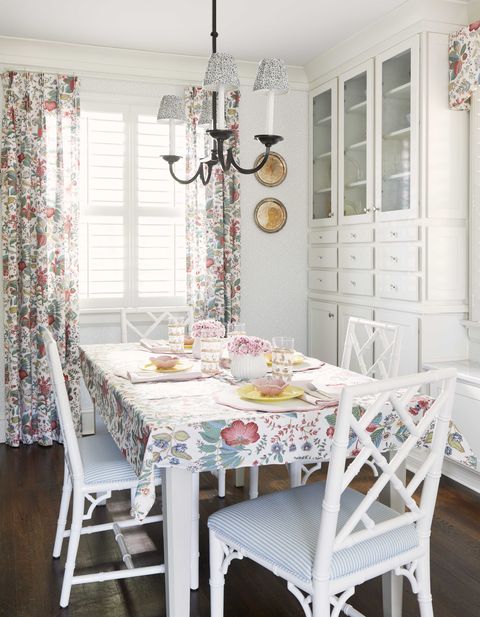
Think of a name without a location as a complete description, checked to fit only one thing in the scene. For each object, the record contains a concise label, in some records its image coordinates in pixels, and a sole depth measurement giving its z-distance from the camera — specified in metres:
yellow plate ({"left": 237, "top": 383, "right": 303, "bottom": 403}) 2.12
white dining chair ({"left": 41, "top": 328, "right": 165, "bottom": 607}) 2.28
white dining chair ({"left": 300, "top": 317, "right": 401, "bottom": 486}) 2.83
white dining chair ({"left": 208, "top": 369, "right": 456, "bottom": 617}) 1.59
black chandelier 2.40
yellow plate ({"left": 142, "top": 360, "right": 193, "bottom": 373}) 2.65
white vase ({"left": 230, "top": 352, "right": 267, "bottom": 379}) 2.48
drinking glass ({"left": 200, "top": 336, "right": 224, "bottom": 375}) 2.63
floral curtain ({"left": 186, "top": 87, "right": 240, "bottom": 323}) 4.57
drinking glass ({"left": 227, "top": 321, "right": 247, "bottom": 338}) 2.97
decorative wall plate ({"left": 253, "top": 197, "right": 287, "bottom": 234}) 4.82
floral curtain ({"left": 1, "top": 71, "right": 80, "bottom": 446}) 4.22
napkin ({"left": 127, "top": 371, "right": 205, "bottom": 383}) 2.47
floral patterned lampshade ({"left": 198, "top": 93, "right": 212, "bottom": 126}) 2.97
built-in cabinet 3.59
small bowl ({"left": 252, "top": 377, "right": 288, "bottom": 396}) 2.14
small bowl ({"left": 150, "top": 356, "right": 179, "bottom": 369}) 2.67
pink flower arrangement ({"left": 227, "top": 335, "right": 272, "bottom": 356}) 2.47
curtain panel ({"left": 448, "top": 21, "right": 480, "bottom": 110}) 3.41
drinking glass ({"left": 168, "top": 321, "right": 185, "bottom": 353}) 3.10
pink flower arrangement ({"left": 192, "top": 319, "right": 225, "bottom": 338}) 2.82
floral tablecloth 1.87
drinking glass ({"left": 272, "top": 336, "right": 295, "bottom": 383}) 2.39
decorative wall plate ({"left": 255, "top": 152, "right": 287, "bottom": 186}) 4.81
